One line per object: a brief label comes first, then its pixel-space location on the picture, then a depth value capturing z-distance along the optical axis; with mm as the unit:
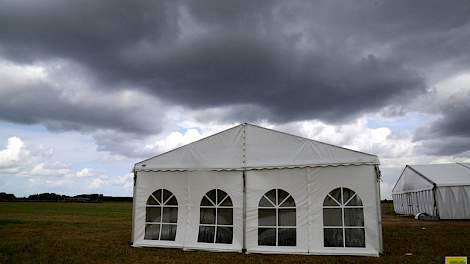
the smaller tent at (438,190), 22031
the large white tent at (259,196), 9305
